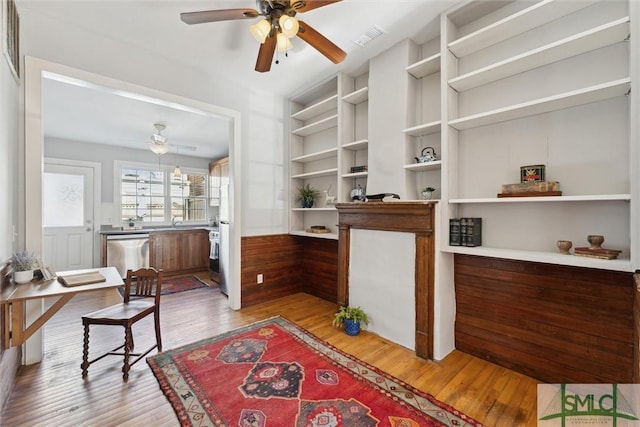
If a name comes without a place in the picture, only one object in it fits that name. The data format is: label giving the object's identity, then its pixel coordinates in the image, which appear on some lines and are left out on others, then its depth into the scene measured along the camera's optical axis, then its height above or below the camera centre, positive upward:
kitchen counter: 4.77 -0.30
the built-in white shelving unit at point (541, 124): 1.68 +0.67
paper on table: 1.86 -0.48
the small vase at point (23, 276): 1.84 -0.44
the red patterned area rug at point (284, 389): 1.59 -1.24
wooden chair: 1.99 -0.79
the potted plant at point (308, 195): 3.82 +0.27
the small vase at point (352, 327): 2.66 -1.16
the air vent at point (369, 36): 2.45 +1.72
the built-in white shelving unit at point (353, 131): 3.26 +1.04
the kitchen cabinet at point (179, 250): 5.07 -0.73
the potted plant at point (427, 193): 2.44 +0.19
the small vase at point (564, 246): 1.79 -0.23
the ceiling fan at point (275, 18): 1.72 +1.34
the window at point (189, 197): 6.06 +0.40
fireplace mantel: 2.24 -0.27
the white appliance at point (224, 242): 3.76 -0.42
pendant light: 5.21 +1.09
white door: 4.82 -0.03
